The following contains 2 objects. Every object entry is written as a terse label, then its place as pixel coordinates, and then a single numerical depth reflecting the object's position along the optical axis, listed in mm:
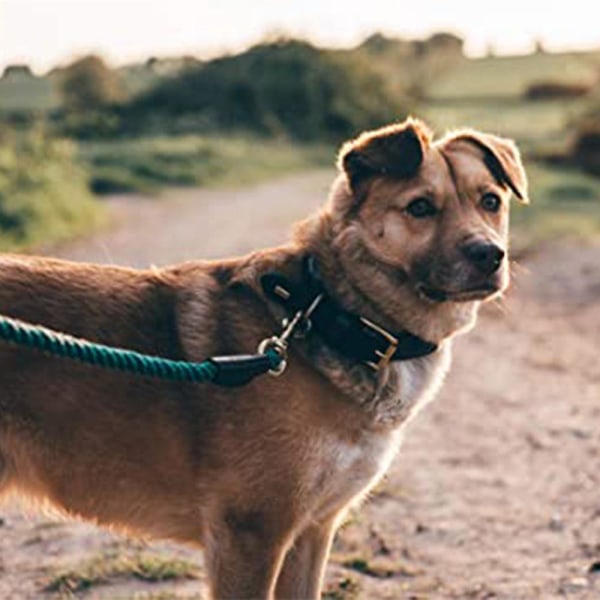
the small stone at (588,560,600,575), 5281
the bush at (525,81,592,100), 52150
